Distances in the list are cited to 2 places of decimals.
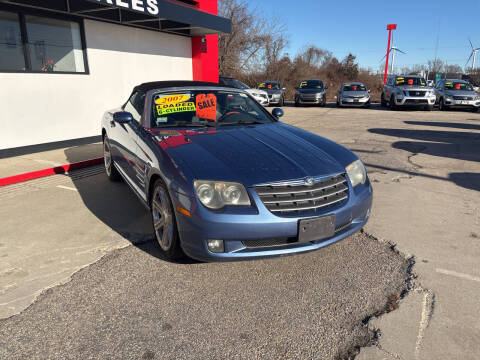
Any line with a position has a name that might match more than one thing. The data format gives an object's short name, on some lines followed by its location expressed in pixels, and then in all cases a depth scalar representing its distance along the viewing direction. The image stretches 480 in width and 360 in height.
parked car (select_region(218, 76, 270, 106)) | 17.15
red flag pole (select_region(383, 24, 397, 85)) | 31.29
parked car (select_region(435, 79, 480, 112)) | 16.44
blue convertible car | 2.53
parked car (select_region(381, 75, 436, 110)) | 16.34
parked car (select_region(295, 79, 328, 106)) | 19.50
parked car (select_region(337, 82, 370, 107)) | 18.94
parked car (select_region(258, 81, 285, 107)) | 19.92
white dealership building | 7.21
